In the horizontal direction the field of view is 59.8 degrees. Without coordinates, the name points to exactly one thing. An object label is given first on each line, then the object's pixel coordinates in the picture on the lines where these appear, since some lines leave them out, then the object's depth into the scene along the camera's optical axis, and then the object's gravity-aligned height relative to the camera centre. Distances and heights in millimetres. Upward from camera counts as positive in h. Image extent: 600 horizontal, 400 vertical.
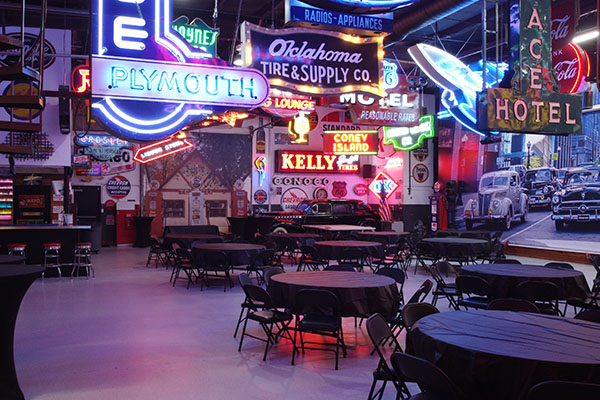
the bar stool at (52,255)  9992 -1211
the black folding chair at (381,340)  3488 -1029
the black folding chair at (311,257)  9523 -1181
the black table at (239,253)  8719 -998
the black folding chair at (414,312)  4047 -938
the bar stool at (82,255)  10336 -1298
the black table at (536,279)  5824 -953
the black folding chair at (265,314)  5070 -1251
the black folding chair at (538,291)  5465 -1021
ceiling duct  9578 +3536
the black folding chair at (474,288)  5703 -1028
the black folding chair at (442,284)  6723 -1179
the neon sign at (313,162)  18672 +1158
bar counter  10258 -901
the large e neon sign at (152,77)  4906 +1131
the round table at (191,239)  11180 -983
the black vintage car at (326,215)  15273 -639
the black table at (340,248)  9312 -974
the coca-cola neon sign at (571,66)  9625 +2415
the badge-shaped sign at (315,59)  6238 +1678
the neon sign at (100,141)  12648 +1341
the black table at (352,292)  5117 -977
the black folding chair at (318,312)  4832 -1170
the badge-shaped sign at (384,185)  18766 +339
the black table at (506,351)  2781 -899
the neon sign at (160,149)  14695 +1283
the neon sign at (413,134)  13375 +1564
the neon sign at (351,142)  14188 +1428
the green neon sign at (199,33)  10320 +3222
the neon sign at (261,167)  18547 +955
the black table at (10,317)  3810 -942
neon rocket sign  9195 +2146
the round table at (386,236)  11844 -956
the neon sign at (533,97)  5867 +1140
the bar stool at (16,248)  9664 -1026
